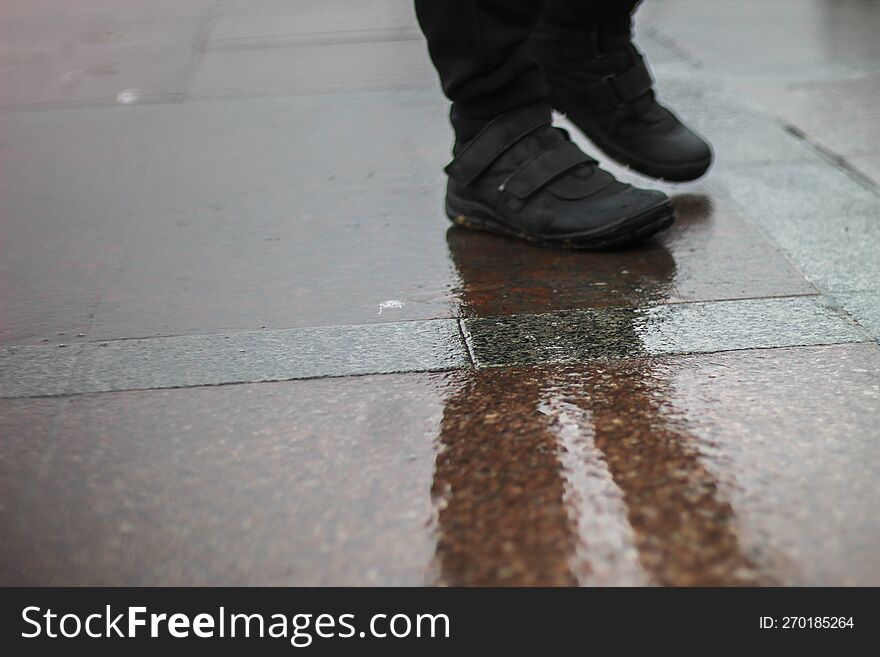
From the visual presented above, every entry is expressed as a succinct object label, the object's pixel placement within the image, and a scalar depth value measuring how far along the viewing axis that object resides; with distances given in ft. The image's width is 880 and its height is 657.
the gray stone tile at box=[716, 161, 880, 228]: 11.25
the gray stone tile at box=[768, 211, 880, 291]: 10.62
